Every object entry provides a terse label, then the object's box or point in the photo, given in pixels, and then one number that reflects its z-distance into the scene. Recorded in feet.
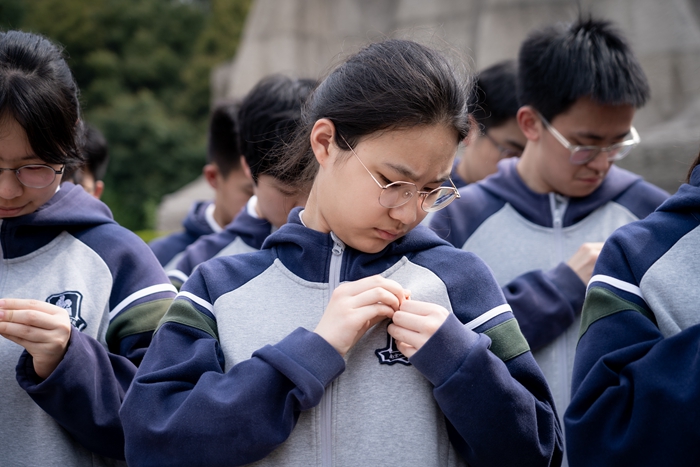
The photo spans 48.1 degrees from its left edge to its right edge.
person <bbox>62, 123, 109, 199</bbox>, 13.82
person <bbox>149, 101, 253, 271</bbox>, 14.12
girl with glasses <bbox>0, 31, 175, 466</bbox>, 7.40
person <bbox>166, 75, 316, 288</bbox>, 10.75
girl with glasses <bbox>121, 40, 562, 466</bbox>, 6.19
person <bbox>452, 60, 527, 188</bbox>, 13.70
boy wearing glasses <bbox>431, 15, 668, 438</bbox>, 10.03
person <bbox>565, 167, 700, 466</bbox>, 5.92
